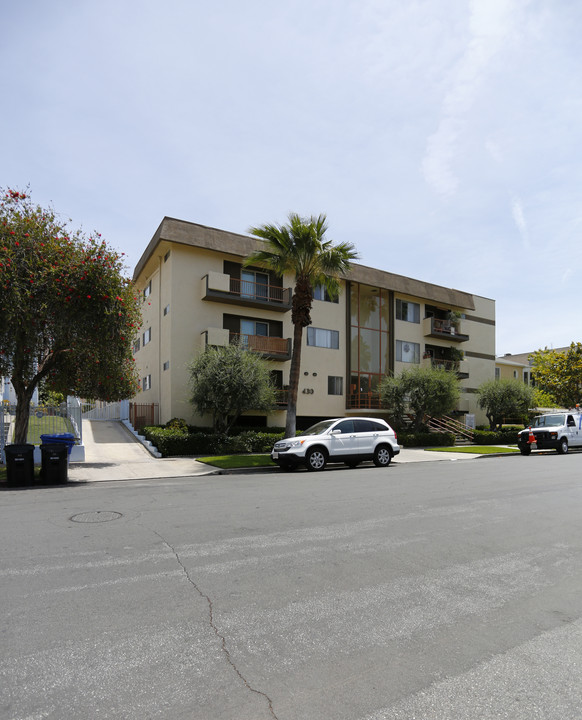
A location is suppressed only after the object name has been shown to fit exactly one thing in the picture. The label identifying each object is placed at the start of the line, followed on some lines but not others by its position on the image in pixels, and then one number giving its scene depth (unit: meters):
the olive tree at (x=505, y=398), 33.66
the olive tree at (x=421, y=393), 28.14
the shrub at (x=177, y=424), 23.21
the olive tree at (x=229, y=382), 21.22
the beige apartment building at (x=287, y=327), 25.59
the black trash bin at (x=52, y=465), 13.16
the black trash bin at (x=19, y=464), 12.71
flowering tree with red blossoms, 13.95
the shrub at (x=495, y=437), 30.48
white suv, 16.23
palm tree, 19.67
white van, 24.23
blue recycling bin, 15.36
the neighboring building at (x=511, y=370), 46.67
